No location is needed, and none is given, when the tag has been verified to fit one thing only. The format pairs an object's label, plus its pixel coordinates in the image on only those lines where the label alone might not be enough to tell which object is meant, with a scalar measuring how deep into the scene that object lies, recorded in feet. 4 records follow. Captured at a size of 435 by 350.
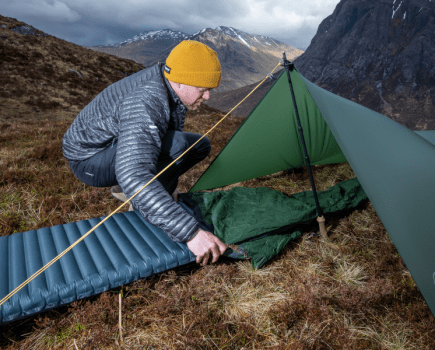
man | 5.43
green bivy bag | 7.13
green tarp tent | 4.94
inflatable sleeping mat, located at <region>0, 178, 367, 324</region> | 5.21
